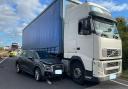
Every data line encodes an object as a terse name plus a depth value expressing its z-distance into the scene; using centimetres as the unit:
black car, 463
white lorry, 388
